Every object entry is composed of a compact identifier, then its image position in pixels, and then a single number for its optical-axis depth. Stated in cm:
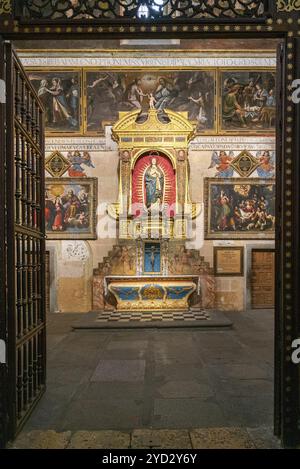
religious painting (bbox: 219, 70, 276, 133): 1309
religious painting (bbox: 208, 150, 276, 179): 1297
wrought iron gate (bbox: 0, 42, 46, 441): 365
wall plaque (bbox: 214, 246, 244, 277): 1286
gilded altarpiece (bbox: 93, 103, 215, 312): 1233
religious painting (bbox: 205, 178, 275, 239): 1289
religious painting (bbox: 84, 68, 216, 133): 1301
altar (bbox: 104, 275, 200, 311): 1158
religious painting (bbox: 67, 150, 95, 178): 1289
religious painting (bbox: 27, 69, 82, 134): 1298
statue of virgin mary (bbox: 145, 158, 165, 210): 1272
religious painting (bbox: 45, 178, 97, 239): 1279
